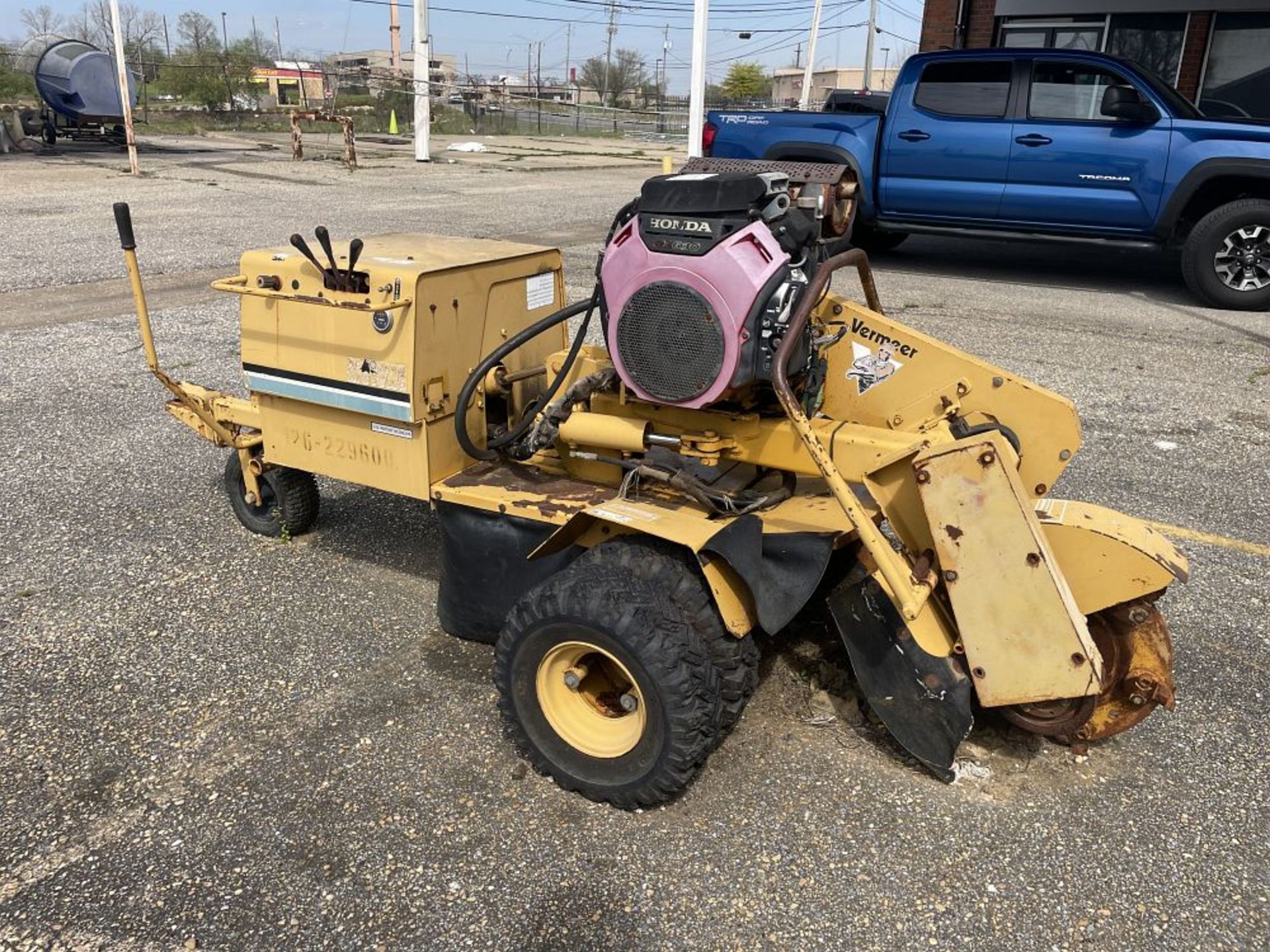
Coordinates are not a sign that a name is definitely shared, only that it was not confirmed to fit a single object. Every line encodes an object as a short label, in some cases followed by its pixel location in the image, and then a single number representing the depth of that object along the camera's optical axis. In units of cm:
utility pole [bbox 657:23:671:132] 4559
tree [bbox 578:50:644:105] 8300
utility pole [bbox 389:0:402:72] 3450
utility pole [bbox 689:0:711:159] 1489
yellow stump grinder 263
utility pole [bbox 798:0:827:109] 2910
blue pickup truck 882
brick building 1356
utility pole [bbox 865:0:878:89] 3953
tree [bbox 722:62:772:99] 8612
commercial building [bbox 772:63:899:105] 8181
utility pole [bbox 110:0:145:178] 1491
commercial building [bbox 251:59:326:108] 4675
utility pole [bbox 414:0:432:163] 2098
